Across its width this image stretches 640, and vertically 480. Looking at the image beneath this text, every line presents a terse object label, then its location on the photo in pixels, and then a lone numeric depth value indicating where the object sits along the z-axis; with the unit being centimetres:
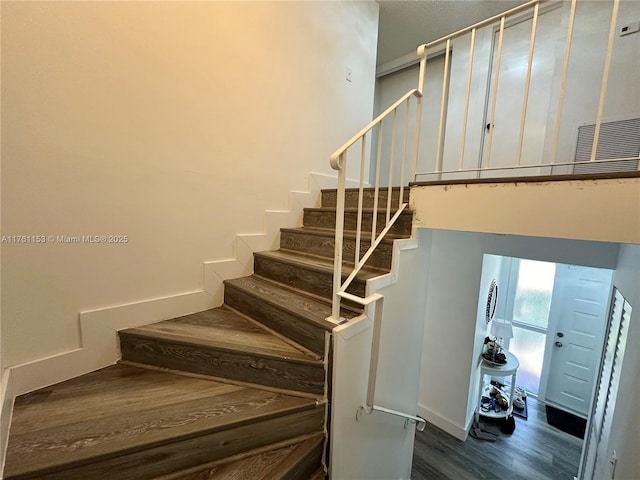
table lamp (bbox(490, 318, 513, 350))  361
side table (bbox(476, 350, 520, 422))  341
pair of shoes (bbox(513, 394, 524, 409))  400
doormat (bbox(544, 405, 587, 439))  362
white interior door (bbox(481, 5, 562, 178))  268
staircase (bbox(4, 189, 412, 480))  93
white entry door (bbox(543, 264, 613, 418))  381
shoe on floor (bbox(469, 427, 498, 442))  325
